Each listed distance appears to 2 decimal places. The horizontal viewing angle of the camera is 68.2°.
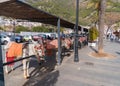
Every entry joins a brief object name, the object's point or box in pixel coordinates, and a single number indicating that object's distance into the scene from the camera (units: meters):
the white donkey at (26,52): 3.80
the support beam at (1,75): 1.64
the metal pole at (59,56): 4.95
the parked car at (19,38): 14.26
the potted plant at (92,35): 12.06
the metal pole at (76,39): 5.54
